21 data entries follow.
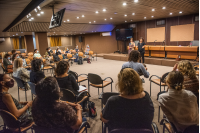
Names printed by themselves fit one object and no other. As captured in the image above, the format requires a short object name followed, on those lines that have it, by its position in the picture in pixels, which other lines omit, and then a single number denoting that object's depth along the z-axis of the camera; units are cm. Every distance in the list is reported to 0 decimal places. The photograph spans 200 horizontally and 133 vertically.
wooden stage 765
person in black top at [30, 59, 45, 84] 322
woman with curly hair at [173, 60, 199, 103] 218
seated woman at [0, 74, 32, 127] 176
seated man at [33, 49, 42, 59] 790
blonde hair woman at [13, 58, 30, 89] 364
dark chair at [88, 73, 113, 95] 345
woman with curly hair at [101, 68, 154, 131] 139
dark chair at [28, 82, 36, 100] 293
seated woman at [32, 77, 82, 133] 131
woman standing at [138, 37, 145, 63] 769
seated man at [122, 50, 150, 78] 324
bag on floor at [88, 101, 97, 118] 275
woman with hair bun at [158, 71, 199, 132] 153
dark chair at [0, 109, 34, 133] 168
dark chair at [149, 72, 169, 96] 320
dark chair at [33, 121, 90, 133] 128
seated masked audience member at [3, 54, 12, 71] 603
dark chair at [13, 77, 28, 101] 344
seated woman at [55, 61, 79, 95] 251
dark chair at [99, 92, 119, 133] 218
